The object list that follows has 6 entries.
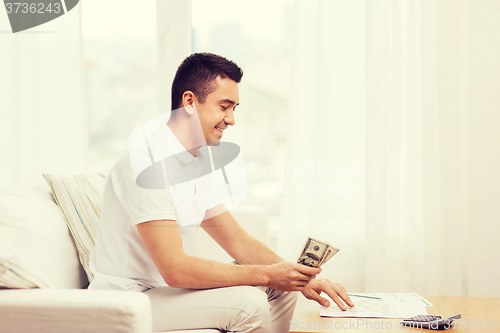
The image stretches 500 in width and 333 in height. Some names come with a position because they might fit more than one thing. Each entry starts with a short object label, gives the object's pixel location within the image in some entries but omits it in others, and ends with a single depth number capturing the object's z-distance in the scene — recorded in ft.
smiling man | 7.59
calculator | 7.46
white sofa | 6.94
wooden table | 7.51
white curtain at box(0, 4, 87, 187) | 9.55
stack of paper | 7.76
